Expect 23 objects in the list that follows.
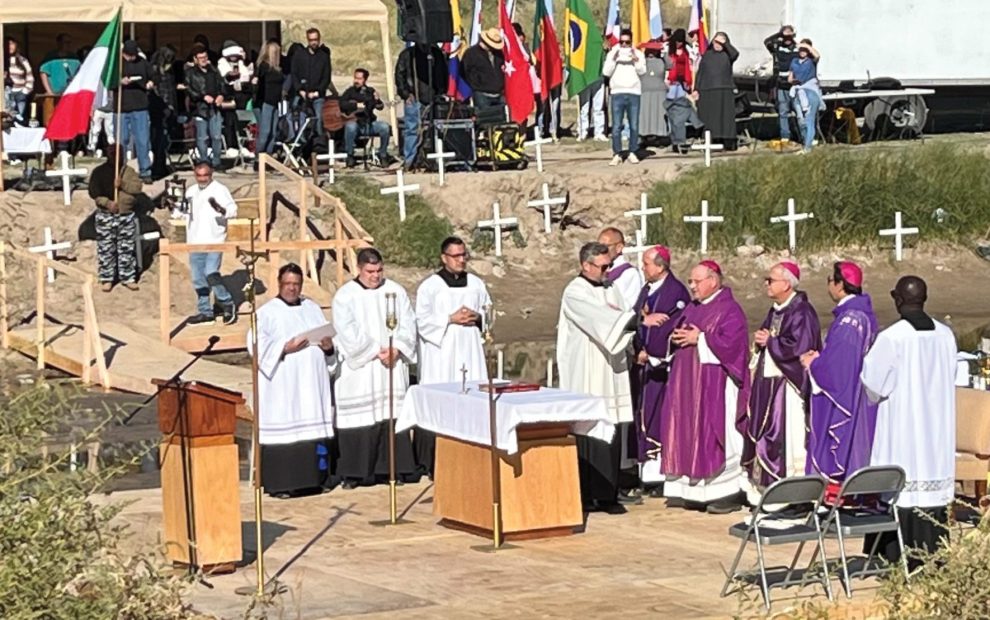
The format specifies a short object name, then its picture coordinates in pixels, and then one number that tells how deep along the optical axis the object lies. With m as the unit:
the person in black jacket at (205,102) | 30.17
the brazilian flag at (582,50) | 33.16
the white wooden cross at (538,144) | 30.36
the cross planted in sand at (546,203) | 29.73
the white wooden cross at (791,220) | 29.92
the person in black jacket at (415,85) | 30.09
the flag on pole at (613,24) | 33.66
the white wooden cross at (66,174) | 27.67
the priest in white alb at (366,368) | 17.58
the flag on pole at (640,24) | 35.53
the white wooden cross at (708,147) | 30.73
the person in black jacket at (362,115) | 30.47
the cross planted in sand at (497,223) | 29.25
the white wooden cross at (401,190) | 28.70
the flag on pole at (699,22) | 35.94
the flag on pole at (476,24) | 34.22
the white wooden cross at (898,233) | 30.25
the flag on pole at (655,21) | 35.38
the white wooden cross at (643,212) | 29.41
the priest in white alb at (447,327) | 17.89
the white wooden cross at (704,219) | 29.62
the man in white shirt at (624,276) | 17.52
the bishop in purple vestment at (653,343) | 16.97
